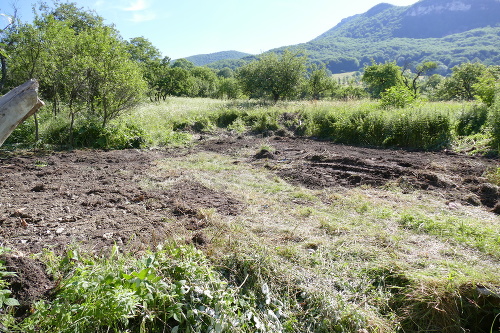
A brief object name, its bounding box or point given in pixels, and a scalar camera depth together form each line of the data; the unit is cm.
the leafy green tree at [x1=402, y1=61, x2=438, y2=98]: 3343
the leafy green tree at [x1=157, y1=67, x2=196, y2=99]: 3491
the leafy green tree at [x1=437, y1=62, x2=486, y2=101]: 3151
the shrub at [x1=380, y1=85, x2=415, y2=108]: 1149
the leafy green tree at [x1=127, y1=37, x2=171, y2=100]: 3092
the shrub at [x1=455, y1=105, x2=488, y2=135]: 916
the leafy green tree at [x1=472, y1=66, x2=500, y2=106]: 941
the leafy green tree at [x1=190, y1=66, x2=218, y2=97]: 4888
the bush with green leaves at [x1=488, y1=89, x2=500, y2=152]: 746
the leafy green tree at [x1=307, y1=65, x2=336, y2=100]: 3025
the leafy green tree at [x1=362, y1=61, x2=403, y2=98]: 3436
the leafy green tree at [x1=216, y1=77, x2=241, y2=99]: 4076
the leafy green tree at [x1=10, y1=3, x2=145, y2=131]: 820
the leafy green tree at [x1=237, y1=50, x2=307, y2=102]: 2080
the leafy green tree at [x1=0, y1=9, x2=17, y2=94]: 746
